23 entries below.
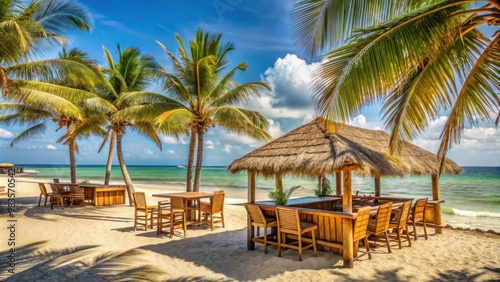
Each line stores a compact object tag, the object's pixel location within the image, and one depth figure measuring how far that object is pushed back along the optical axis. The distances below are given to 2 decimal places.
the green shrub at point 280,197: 6.79
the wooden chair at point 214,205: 8.52
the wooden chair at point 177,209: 8.04
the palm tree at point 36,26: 8.66
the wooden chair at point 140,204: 8.54
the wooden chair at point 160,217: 8.21
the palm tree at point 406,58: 3.57
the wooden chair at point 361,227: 5.84
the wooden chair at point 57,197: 11.95
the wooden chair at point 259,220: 6.36
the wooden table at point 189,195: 8.10
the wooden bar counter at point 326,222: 5.85
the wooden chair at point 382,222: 6.25
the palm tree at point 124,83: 13.20
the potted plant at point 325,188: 10.09
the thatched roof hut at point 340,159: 5.65
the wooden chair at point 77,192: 12.32
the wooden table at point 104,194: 12.78
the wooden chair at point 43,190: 12.45
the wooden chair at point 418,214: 7.43
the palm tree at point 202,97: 10.29
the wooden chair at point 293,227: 5.95
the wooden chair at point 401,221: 6.72
